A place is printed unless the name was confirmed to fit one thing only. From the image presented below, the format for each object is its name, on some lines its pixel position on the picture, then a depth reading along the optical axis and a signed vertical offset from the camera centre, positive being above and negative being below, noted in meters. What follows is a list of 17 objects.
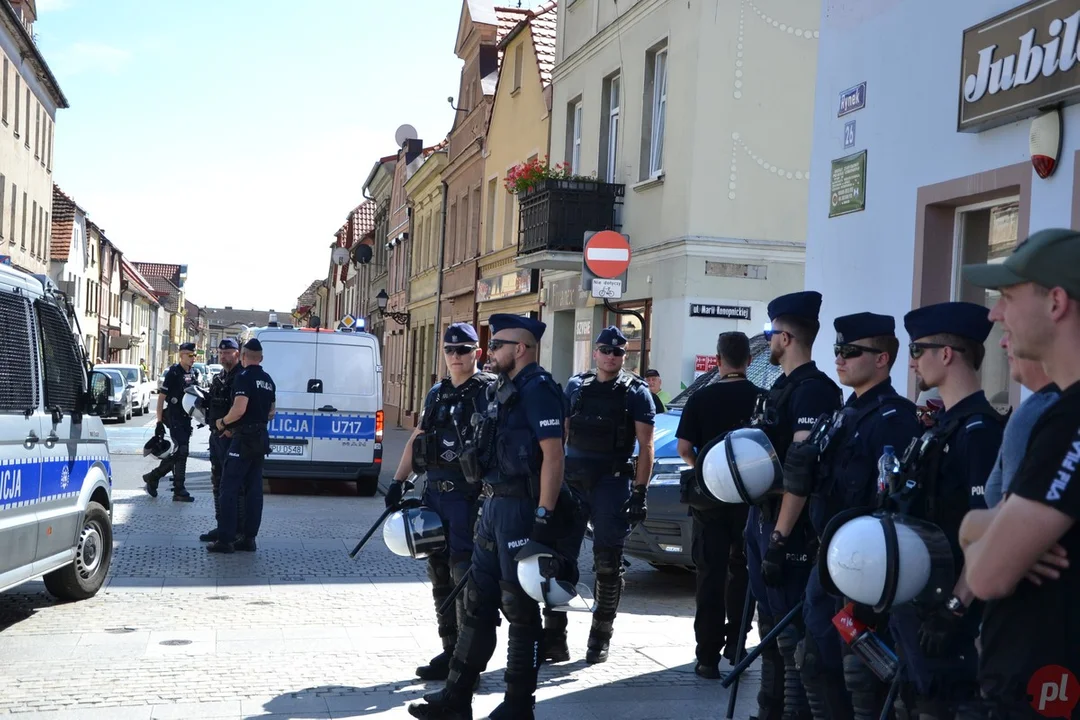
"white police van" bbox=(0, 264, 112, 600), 7.05 -0.68
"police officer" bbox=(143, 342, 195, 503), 15.30 -1.00
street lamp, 34.72 +1.48
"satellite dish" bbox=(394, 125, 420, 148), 42.97 +8.11
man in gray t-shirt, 2.92 -0.08
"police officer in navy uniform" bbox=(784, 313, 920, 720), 4.60 -0.31
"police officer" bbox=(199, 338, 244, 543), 11.37 -0.54
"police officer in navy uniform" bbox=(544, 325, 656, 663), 7.27 -0.60
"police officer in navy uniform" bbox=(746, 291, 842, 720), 5.25 -0.64
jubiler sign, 7.11 +2.04
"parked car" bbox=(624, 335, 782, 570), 9.33 -1.20
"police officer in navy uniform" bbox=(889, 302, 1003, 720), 3.78 -0.29
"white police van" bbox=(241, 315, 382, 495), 16.48 -0.67
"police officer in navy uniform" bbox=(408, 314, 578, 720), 5.61 -0.75
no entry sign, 14.07 +1.36
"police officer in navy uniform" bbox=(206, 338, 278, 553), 10.95 -0.90
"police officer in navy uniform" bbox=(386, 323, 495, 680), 6.66 -0.56
